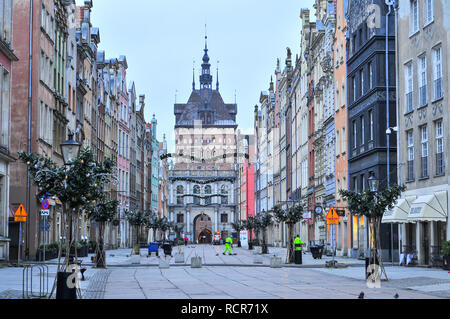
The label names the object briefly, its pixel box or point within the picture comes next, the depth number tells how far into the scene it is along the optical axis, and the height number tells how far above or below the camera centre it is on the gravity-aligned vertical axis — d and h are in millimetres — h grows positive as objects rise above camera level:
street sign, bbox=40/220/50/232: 40938 +217
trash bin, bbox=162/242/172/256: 63406 -1320
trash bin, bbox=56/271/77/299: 19297 -1284
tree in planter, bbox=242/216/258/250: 95550 +583
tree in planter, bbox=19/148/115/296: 22484 +1341
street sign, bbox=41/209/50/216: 39912 +845
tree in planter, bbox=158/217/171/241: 101875 +614
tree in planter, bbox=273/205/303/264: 47812 +678
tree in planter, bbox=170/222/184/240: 144375 +137
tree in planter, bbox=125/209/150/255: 74562 +937
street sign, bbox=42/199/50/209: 38894 +1185
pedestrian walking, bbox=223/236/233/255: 73000 -1135
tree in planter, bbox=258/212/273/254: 81875 +680
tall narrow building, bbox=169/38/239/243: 173625 +10551
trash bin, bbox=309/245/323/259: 56031 -1405
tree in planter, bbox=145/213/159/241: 95794 +816
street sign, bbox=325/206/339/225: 39406 +574
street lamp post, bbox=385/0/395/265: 48000 +6712
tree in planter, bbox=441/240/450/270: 35562 -1051
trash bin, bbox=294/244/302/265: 47000 -1493
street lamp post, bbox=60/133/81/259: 22703 +2070
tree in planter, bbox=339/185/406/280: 31297 +876
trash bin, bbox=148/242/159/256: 69344 -1349
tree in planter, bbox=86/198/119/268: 42531 +761
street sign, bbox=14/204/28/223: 35688 +641
